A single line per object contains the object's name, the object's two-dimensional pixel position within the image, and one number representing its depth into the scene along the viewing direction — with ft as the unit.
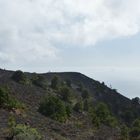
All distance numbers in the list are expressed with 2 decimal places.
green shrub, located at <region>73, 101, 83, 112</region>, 75.07
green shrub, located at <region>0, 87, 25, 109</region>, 51.82
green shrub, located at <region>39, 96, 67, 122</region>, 59.77
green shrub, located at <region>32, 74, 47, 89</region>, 85.75
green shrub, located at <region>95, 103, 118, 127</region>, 73.81
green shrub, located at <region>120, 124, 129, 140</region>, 60.55
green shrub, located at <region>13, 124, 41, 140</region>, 37.72
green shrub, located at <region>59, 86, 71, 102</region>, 80.49
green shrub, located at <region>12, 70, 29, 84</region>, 80.41
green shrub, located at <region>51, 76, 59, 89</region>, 88.95
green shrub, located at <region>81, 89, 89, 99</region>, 96.97
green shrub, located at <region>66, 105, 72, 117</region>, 65.12
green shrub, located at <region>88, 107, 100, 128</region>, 66.62
